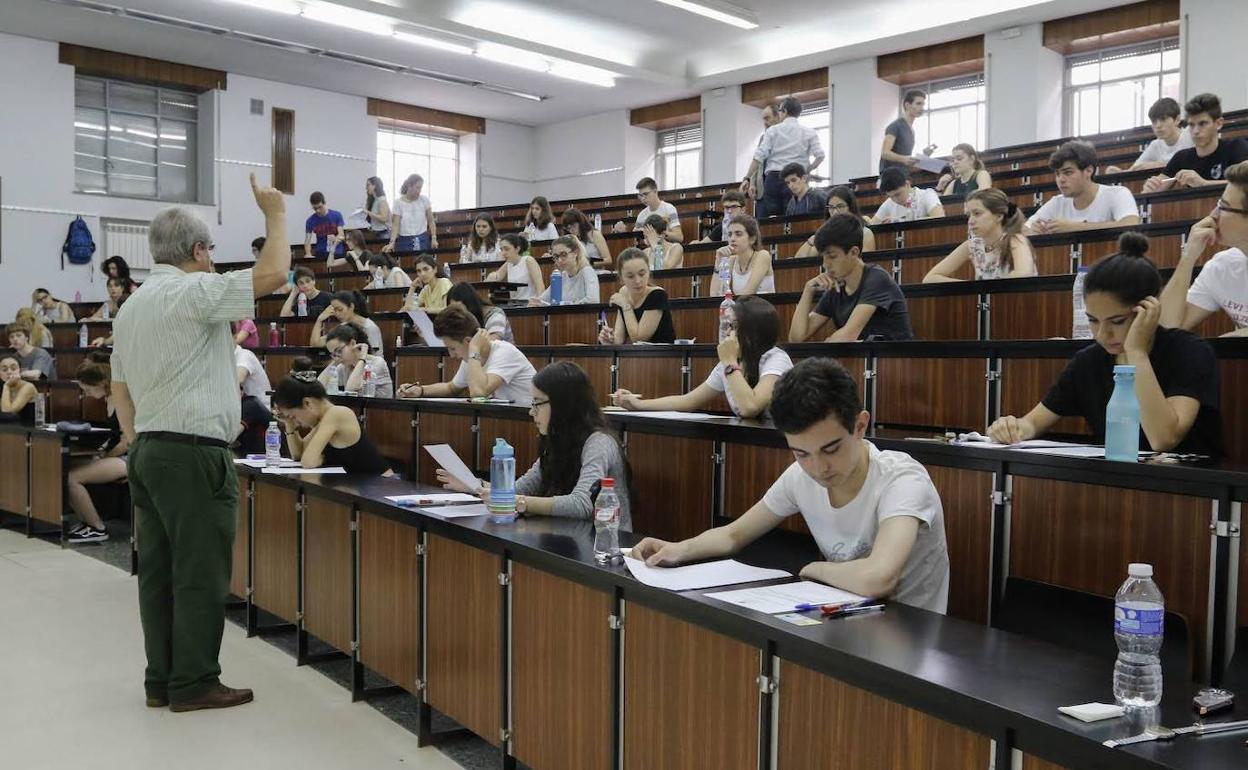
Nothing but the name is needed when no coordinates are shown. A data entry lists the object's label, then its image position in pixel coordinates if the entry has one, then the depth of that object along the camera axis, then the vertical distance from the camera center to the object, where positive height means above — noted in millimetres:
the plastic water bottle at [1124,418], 2203 -121
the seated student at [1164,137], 6793 +1519
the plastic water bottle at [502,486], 2955 -384
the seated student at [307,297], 8602 +485
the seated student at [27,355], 8172 -55
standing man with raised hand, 3148 -247
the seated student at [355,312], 6883 +274
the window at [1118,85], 10992 +3066
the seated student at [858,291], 3998 +270
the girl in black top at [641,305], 5113 +256
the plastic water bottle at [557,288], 6973 +458
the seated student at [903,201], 7051 +1102
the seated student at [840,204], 6307 +964
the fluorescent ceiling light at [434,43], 12352 +3821
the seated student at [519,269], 7469 +664
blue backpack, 12633 +1304
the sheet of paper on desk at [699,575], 2104 -465
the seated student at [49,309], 10953 +428
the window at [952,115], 12516 +3062
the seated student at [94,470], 6250 -748
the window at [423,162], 16344 +3129
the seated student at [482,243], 9508 +1054
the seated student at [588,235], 7883 +952
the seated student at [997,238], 4312 +525
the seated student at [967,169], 7441 +1405
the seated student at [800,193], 7969 +1307
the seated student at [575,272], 6658 +551
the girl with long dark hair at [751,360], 3502 -9
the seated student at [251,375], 5900 -142
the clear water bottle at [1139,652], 1399 -402
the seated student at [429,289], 7367 +469
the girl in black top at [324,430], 4164 -320
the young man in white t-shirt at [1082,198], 4840 +790
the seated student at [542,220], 9352 +1239
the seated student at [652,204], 9398 +1439
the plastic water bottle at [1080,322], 3136 +124
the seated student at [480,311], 5582 +238
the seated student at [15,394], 7000 -324
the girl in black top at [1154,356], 2314 +16
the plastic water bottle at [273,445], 4512 -420
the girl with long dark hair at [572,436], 3045 -246
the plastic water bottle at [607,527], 2348 -396
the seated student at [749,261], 5223 +500
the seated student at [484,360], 4879 -28
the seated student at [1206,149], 5676 +1215
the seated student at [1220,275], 2725 +243
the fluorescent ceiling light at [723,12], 11422 +3945
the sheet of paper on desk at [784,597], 1906 -461
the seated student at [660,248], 7422 +796
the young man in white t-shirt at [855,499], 1993 -290
